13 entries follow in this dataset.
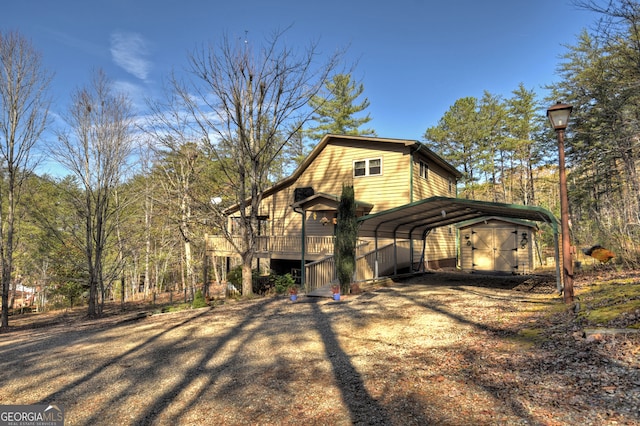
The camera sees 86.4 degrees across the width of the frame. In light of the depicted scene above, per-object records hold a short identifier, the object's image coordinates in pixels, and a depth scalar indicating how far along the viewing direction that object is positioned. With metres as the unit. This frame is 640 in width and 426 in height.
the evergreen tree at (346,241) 11.94
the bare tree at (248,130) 13.27
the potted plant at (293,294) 11.76
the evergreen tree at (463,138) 35.03
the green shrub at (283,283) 14.86
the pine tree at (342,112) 33.78
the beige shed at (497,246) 17.53
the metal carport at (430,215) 10.23
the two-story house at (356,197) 15.90
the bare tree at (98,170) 15.22
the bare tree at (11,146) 14.79
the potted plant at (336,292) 11.12
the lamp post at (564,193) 7.29
